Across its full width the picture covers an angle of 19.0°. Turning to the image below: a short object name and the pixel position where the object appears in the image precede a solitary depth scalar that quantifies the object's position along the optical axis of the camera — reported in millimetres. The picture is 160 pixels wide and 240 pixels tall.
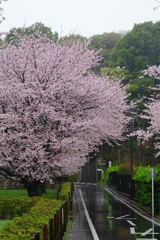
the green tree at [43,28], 74531
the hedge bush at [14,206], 23234
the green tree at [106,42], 87219
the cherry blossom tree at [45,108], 25797
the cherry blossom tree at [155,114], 27469
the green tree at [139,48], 69625
